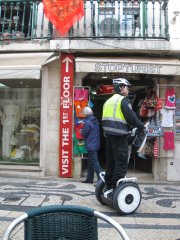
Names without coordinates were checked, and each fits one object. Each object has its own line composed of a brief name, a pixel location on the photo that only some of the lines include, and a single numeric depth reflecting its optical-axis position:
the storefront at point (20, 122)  10.86
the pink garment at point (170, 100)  10.20
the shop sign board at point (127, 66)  9.75
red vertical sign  10.08
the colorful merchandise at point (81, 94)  10.18
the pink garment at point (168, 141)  10.15
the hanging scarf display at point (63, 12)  10.05
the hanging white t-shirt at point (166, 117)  10.20
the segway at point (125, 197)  6.20
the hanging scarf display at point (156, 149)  10.15
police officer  6.33
